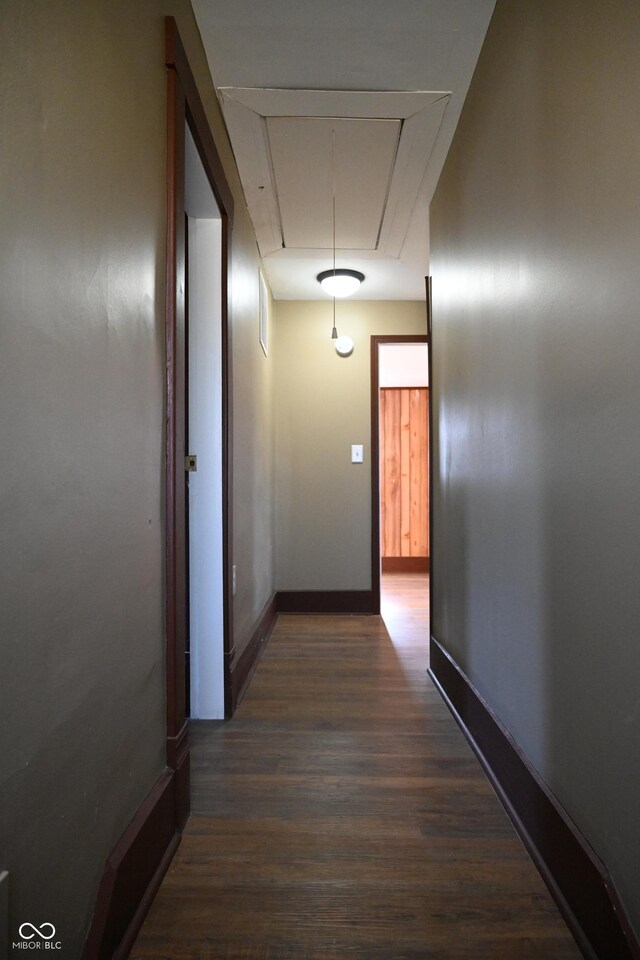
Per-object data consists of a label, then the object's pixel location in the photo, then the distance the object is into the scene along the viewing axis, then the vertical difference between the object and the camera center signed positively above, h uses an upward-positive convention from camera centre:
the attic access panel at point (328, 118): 2.05 +1.41
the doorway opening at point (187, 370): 1.40 +0.36
